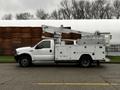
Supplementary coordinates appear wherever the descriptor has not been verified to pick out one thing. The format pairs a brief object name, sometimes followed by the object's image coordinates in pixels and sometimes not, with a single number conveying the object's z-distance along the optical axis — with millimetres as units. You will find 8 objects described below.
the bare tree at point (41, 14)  34085
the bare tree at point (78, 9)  31059
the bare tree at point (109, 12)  30250
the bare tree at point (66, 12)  31639
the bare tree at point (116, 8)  30498
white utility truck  7275
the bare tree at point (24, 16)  36308
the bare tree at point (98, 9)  30429
